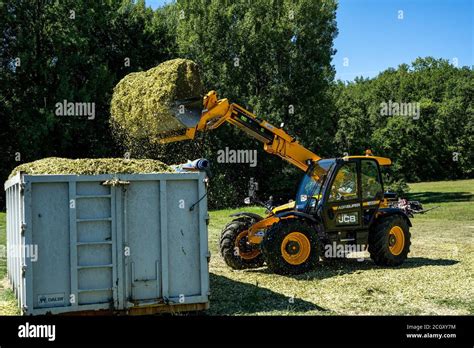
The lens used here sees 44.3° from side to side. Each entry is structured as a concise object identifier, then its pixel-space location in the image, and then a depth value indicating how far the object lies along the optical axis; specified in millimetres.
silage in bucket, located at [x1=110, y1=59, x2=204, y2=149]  11125
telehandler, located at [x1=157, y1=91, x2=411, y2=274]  11336
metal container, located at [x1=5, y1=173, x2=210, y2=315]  7332
